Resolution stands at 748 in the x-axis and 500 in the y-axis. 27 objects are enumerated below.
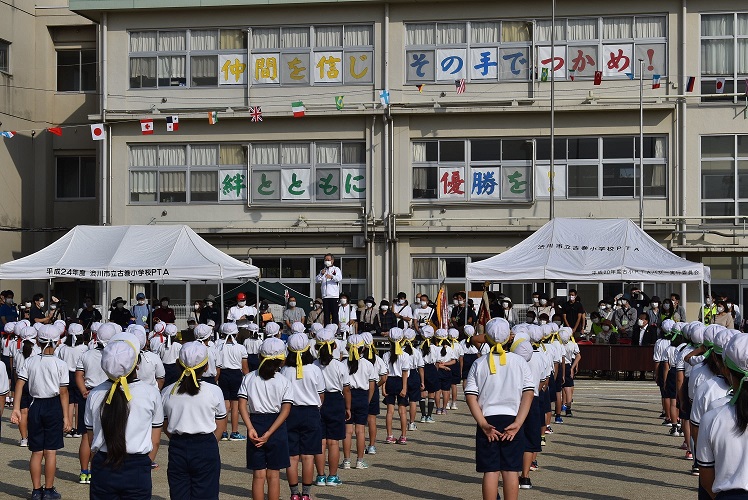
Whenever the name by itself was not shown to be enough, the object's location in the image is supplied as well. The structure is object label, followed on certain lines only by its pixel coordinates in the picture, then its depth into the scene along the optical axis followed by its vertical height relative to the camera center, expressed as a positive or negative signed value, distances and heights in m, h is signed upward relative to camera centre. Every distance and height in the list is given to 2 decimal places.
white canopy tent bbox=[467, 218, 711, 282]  23.97 -0.20
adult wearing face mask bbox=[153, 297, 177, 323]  26.98 -1.55
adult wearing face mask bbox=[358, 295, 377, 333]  28.70 -1.75
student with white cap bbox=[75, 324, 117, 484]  13.19 -1.53
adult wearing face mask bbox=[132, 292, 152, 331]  28.47 -1.52
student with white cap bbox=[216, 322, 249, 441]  16.94 -1.72
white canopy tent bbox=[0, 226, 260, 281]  23.97 -0.18
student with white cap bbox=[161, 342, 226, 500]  8.71 -1.42
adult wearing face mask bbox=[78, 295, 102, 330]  27.14 -1.60
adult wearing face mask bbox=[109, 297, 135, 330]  27.22 -1.59
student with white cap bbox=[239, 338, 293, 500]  10.57 -1.57
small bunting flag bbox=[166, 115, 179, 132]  33.56 +3.87
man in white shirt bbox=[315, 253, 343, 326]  27.66 -0.99
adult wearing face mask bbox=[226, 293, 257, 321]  22.17 -1.24
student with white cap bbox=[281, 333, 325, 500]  11.36 -1.64
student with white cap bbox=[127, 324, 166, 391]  12.79 -1.34
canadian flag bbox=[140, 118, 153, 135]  33.56 +3.75
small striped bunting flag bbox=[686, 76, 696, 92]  32.41 +4.82
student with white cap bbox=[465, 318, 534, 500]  10.10 -1.42
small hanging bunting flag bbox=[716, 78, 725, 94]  32.71 +4.78
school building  33.59 +3.73
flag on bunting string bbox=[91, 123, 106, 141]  33.97 +3.64
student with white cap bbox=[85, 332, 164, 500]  7.51 -1.21
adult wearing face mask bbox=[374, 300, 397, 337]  28.33 -1.76
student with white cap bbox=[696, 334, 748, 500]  6.11 -1.05
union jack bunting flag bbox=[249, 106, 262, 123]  33.44 +4.07
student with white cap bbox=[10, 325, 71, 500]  11.94 -1.78
